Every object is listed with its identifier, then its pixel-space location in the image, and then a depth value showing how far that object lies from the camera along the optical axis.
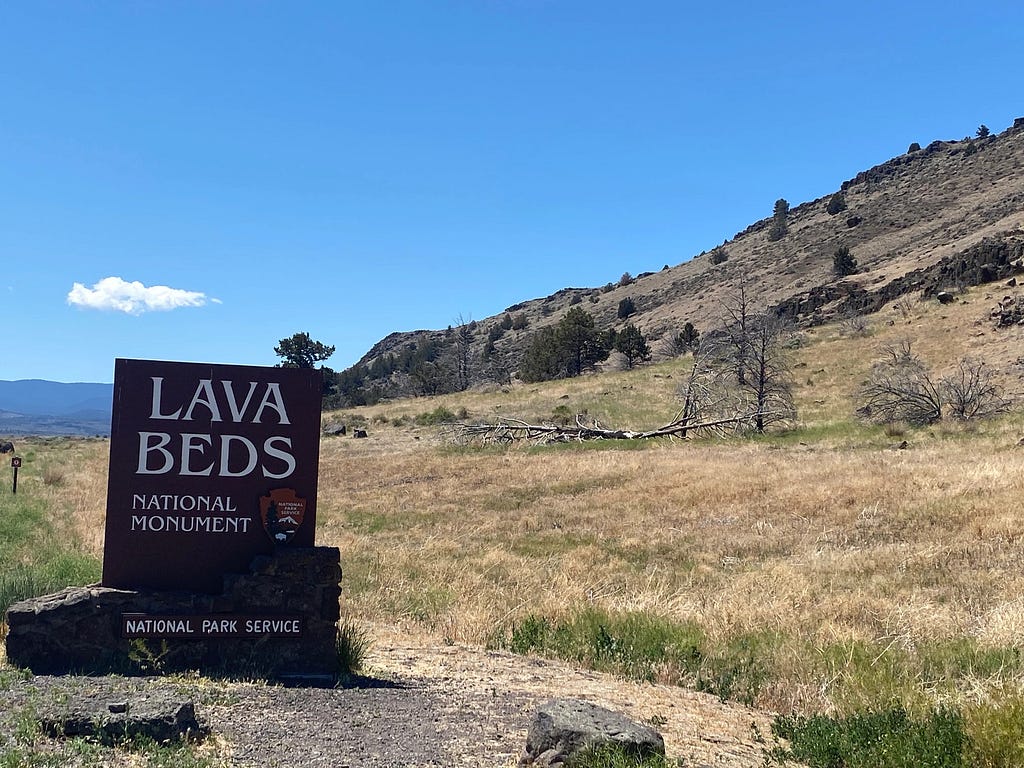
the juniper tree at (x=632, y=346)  52.16
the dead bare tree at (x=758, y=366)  29.83
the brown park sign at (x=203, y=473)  6.04
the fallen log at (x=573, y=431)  29.70
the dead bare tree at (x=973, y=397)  25.97
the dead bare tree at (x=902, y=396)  26.86
